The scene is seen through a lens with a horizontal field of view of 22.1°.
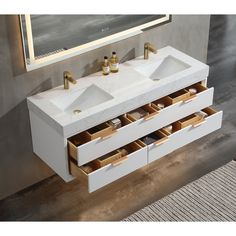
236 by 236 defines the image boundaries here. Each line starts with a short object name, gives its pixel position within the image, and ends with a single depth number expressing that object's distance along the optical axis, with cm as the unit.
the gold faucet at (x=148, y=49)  425
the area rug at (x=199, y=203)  394
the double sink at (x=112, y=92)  370
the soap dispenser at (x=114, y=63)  408
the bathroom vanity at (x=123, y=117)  371
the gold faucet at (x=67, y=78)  385
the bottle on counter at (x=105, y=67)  405
